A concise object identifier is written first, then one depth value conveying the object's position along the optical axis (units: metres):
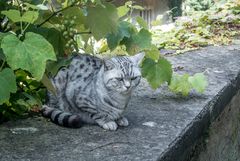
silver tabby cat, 2.32
